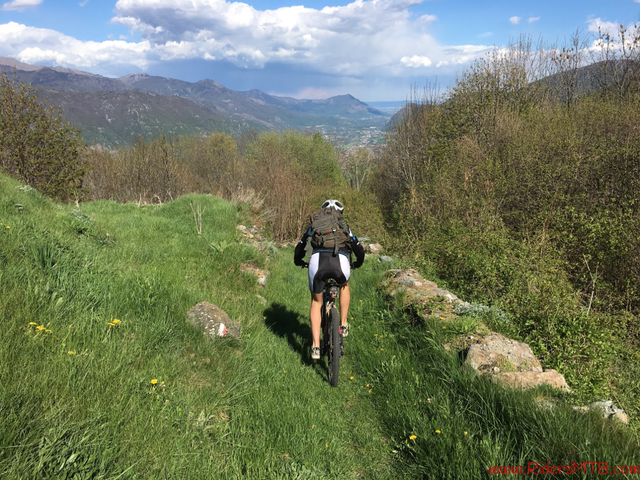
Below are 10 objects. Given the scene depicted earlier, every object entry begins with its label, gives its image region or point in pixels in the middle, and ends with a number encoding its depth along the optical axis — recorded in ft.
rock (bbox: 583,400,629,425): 8.78
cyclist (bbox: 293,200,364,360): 13.66
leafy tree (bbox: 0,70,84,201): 48.80
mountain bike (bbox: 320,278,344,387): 13.50
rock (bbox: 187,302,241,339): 13.28
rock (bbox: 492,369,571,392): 10.65
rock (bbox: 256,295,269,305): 21.77
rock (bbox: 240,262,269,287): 24.53
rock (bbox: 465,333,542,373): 11.69
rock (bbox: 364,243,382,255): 45.07
